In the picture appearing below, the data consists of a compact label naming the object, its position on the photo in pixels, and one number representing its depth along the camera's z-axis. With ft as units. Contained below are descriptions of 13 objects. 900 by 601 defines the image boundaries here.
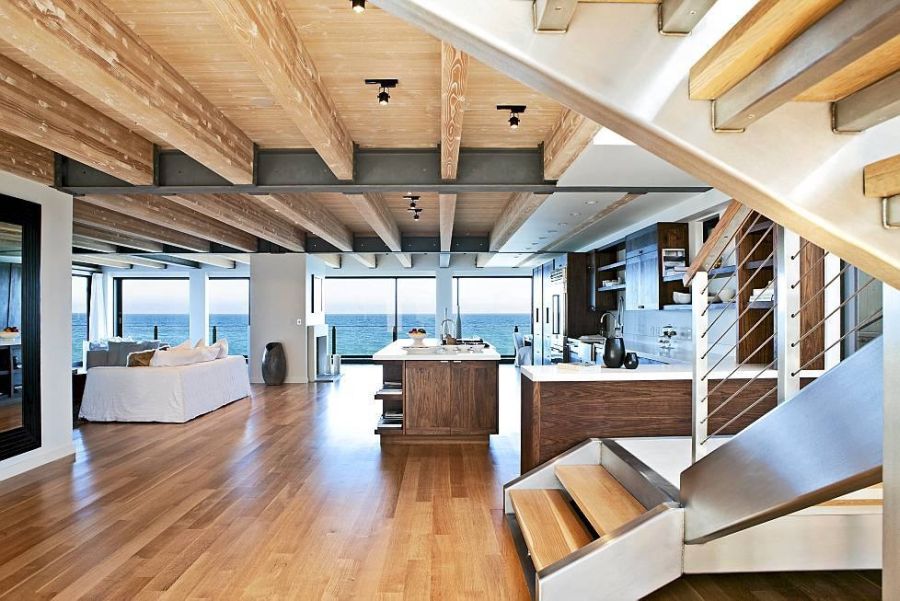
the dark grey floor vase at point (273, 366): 32.22
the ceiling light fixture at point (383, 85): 10.53
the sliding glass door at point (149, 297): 45.62
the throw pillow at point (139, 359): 23.06
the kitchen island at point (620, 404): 11.77
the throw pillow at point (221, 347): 26.50
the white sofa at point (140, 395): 21.93
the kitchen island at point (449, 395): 17.89
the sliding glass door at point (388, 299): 44.83
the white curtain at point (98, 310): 43.52
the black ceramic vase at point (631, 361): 12.24
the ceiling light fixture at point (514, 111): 12.00
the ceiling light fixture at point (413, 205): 21.47
